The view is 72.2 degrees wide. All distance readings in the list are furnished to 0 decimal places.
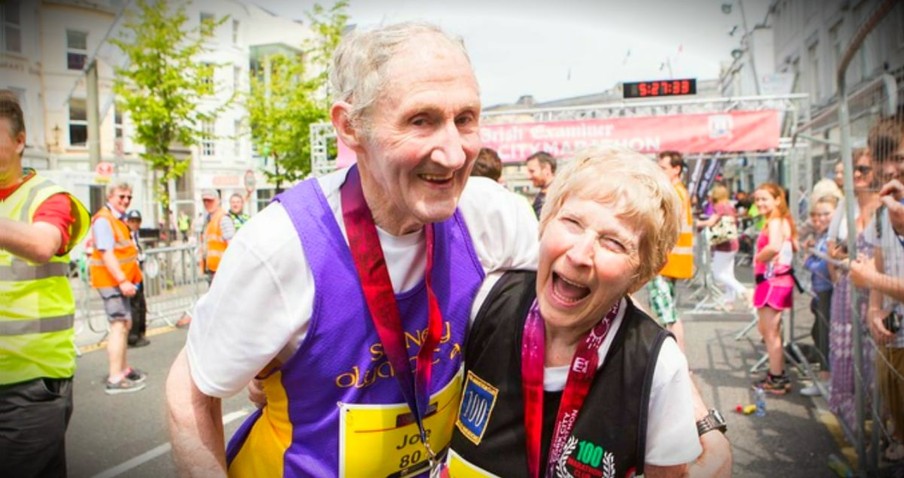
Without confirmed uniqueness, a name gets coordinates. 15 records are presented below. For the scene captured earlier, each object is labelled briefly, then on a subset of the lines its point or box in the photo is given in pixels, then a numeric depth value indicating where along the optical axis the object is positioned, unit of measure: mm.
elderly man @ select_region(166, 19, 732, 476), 1313
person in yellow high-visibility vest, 2137
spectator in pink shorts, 5266
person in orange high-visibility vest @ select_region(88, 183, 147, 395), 5656
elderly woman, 1327
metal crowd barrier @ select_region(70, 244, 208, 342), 8789
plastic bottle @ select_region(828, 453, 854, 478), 3598
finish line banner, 9945
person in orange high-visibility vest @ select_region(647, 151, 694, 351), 4965
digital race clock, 11211
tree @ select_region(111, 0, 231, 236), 12180
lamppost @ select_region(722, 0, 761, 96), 24344
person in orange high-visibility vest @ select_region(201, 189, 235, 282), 8125
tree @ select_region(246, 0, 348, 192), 20578
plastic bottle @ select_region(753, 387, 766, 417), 4805
